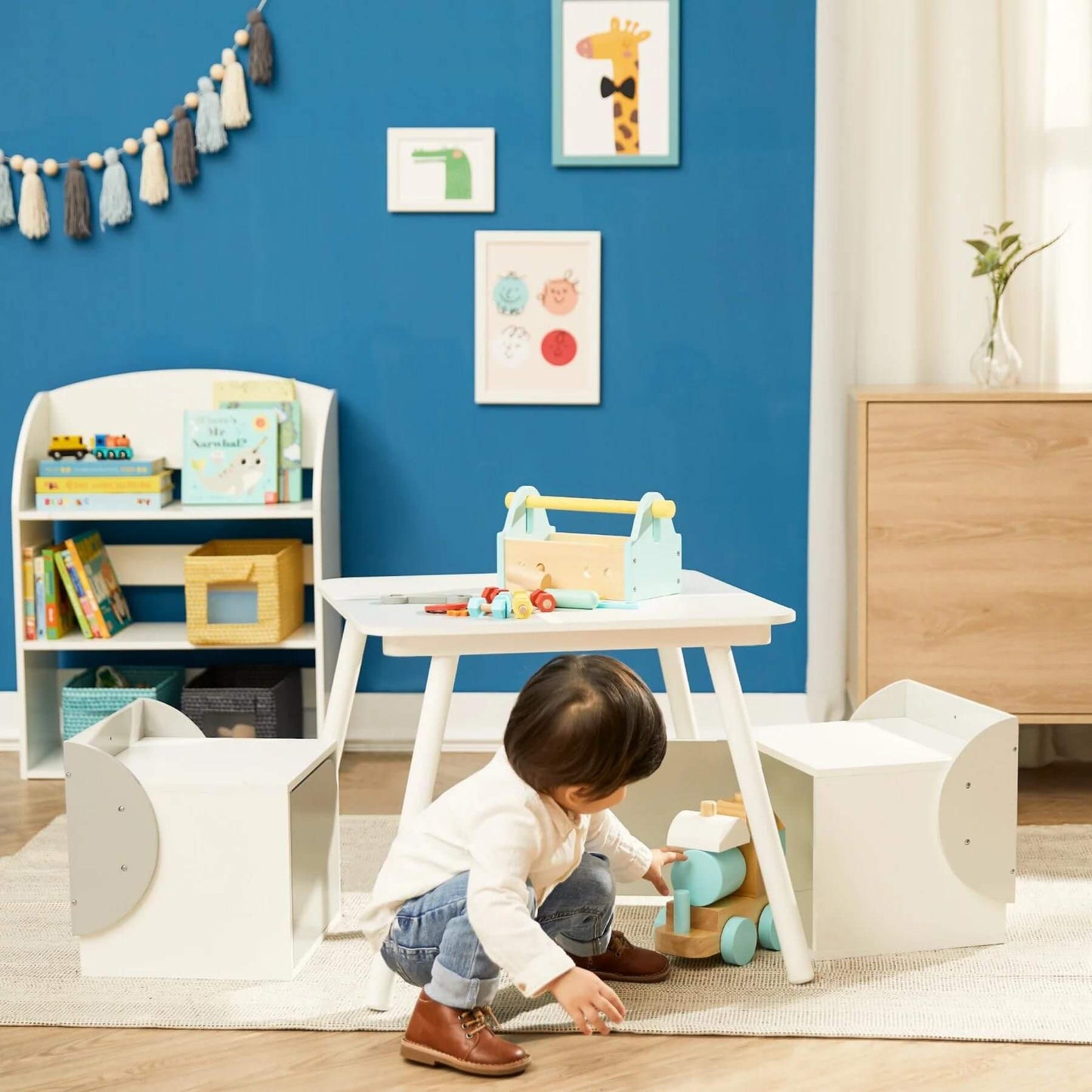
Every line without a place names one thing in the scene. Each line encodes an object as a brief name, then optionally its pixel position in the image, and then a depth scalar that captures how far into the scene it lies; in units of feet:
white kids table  6.00
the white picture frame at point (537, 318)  10.82
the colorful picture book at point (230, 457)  10.38
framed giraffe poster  10.62
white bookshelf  10.19
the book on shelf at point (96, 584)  10.32
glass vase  10.07
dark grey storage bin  10.13
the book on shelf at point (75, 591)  10.26
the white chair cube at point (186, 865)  6.23
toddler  5.30
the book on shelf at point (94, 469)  10.25
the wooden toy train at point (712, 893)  6.51
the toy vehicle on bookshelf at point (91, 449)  10.42
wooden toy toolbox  6.55
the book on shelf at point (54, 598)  10.21
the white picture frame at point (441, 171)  10.72
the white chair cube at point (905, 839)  6.54
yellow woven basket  10.08
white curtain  10.61
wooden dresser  9.57
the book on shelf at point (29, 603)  10.24
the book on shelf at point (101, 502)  10.21
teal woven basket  10.01
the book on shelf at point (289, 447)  10.49
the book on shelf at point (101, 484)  10.22
